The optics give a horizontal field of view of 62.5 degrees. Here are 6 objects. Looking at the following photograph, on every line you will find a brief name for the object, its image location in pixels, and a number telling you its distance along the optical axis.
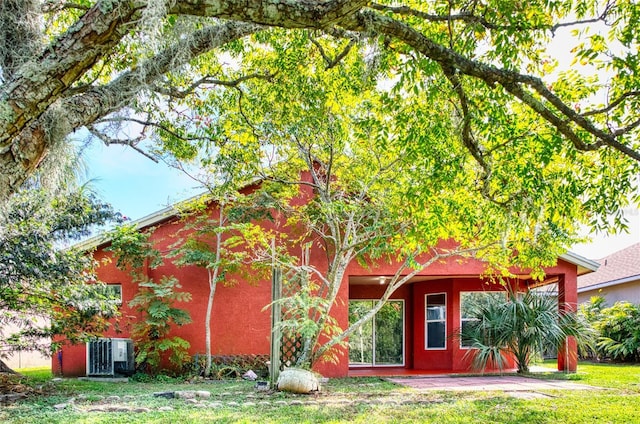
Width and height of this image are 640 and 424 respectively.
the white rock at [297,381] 8.80
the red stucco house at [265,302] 12.38
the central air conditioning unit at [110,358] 11.86
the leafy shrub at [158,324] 11.27
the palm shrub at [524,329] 12.15
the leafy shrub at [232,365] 11.76
